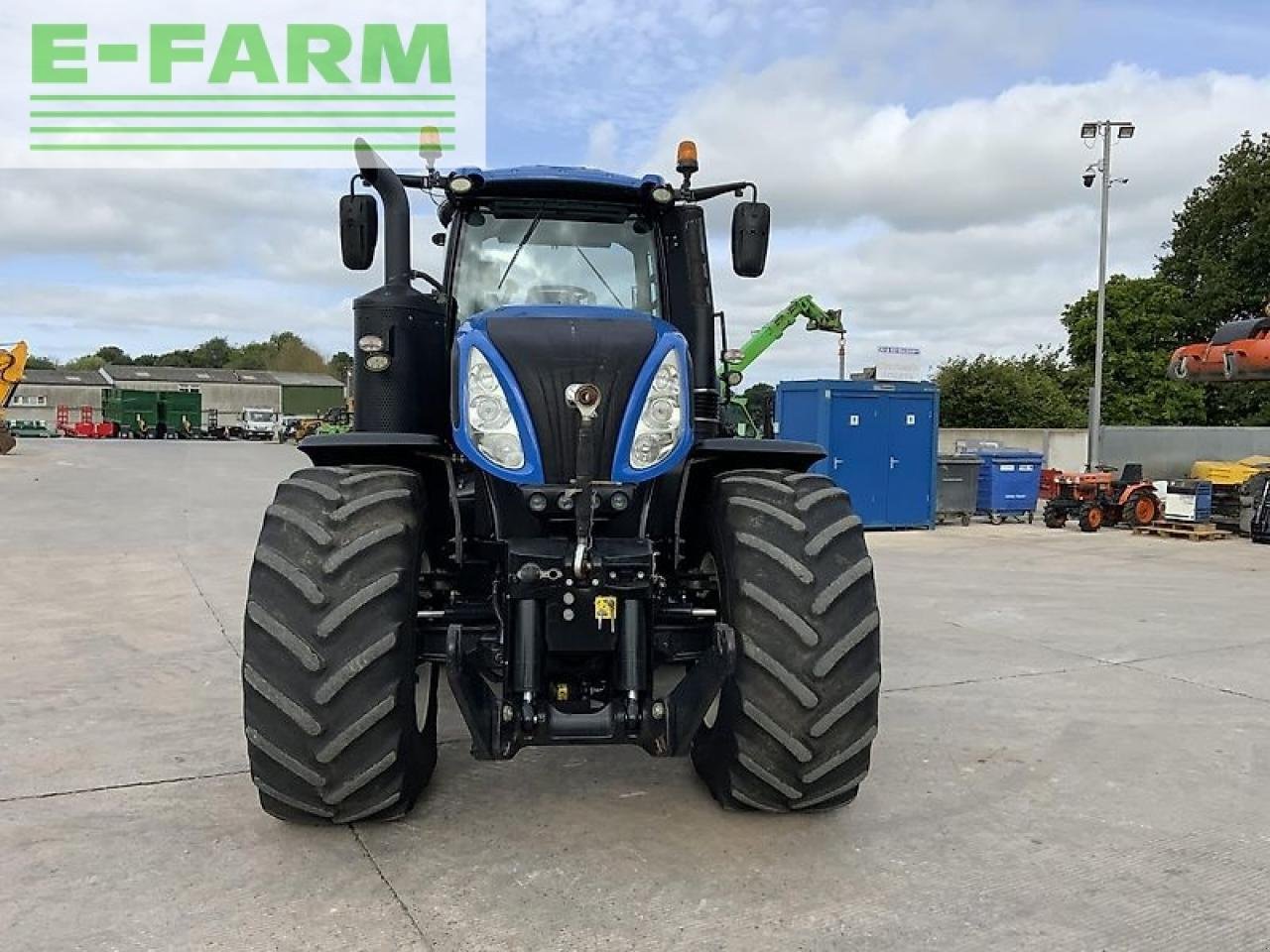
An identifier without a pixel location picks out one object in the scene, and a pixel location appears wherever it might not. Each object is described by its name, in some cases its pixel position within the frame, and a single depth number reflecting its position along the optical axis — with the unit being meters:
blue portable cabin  15.13
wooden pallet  15.03
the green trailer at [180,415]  55.66
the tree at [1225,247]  36.38
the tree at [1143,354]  35.72
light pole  23.44
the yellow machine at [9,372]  30.17
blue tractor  3.30
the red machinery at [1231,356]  14.62
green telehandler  17.89
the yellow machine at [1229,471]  16.02
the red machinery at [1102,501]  15.88
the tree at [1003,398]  36.50
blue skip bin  16.88
